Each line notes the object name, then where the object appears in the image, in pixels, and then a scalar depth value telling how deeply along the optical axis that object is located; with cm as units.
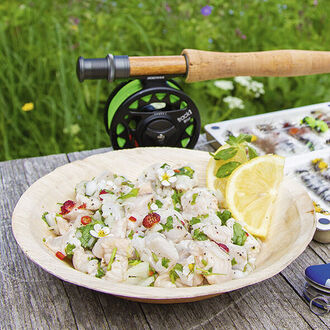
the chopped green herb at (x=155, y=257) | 40
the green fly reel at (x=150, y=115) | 55
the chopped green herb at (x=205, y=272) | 39
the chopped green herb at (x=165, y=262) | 40
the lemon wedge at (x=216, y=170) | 50
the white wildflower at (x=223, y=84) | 85
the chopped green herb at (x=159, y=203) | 46
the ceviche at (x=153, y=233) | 40
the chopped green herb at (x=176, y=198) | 48
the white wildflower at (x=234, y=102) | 84
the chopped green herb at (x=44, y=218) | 45
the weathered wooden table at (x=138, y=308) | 41
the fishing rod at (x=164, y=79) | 54
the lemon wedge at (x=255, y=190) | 46
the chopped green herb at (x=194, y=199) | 46
